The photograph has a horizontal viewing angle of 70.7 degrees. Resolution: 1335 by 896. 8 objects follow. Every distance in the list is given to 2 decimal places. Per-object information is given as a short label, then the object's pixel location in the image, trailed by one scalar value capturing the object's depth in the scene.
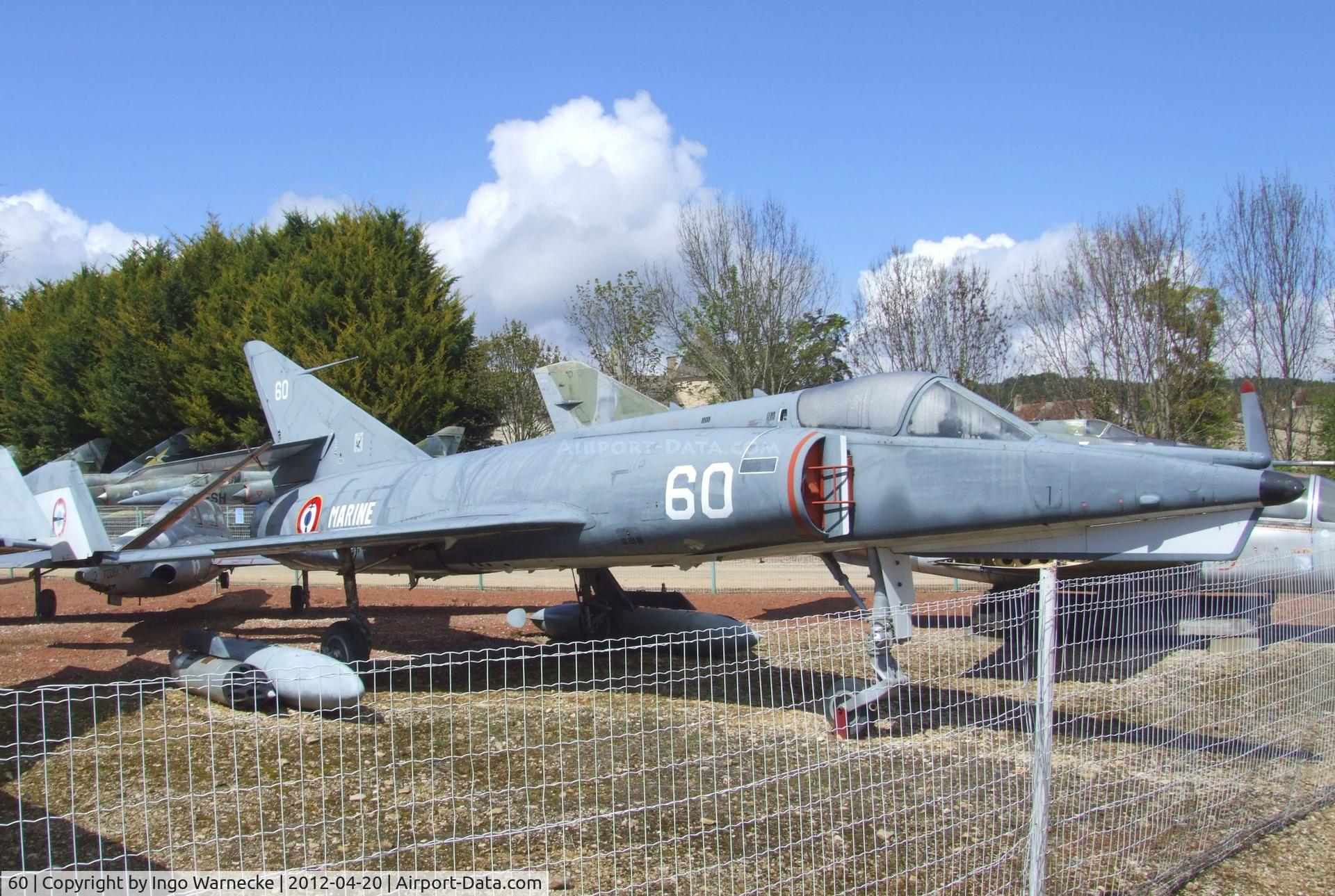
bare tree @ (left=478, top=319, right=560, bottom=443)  40.09
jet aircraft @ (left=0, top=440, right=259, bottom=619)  11.37
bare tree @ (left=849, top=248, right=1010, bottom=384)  30.91
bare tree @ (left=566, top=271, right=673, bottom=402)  37.25
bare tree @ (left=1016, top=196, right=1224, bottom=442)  28.48
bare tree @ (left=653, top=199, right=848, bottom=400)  31.81
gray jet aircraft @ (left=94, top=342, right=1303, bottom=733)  7.28
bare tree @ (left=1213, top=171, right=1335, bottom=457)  27.67
